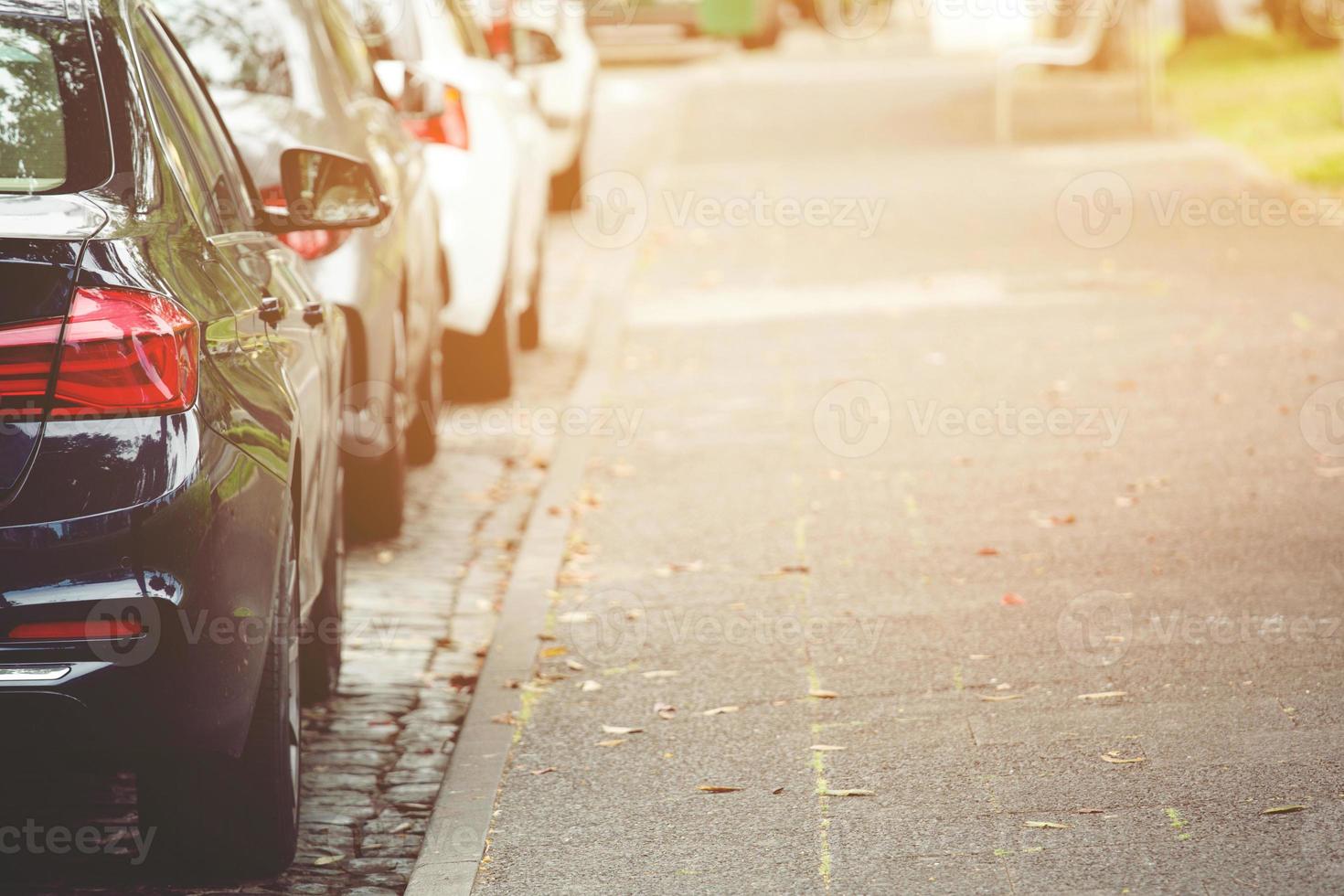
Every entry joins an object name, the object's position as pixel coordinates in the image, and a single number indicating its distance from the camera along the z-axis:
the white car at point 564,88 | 32.62
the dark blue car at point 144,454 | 7.37
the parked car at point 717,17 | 65.92
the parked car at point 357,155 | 13.95
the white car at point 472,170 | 18.95
